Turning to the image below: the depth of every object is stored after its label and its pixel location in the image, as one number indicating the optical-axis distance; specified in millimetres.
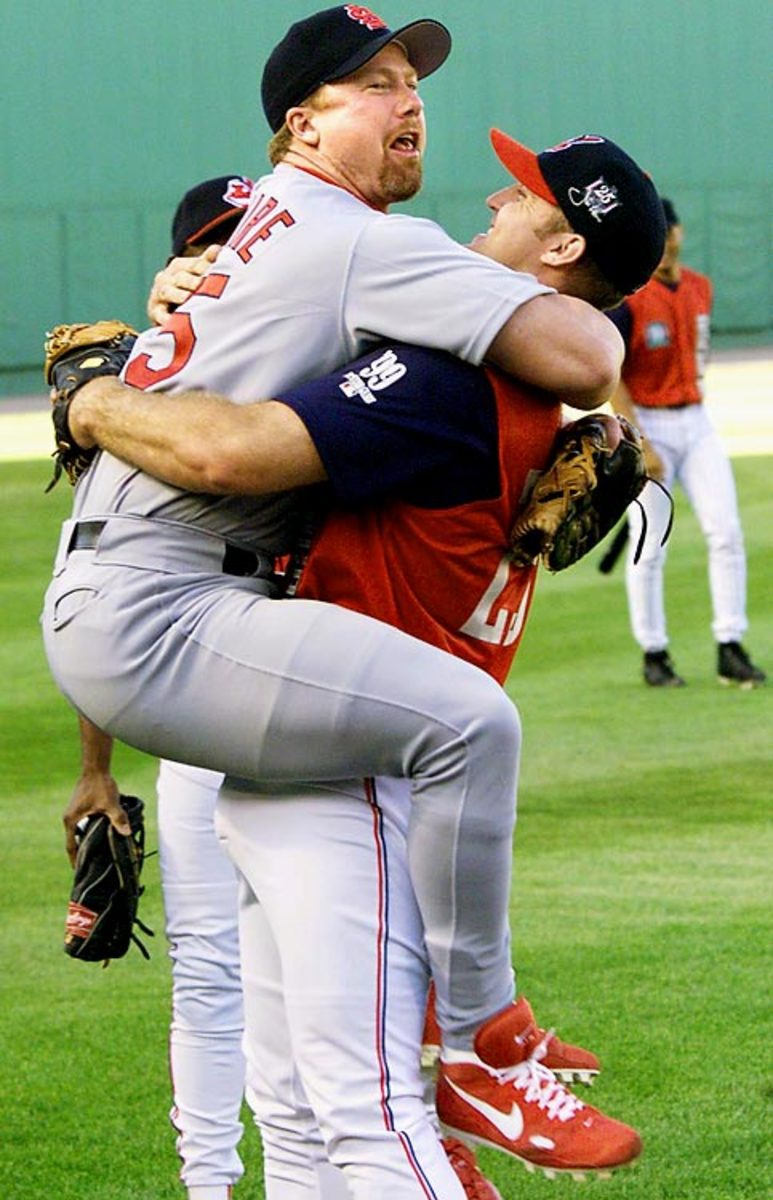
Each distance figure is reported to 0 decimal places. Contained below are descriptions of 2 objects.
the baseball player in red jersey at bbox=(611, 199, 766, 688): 23578
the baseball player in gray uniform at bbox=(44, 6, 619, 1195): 6605
